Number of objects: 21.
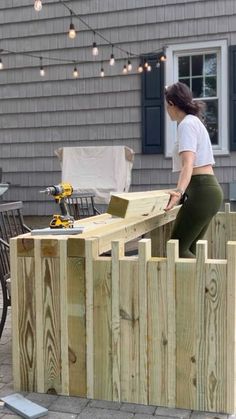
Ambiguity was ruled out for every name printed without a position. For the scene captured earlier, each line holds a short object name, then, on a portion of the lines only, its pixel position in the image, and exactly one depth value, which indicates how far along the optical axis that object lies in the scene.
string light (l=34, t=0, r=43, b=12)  5.05
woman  3.28
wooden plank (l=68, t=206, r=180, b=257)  2.76
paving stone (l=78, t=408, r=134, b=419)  2.55
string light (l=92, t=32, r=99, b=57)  7.22
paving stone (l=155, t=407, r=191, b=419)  2.56
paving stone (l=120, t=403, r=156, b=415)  2.62
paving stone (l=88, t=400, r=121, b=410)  2.67
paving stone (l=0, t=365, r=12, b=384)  3.05
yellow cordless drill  3.14
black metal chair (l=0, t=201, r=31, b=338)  3.54
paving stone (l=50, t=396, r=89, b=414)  2.65
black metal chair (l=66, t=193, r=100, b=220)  5.45
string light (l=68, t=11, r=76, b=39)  6.09
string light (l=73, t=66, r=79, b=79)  7.83
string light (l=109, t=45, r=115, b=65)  7.57
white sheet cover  7.38
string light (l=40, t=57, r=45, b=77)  8.01
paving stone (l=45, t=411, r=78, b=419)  2.56
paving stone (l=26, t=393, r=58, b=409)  2.72
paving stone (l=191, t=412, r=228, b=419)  2.55
